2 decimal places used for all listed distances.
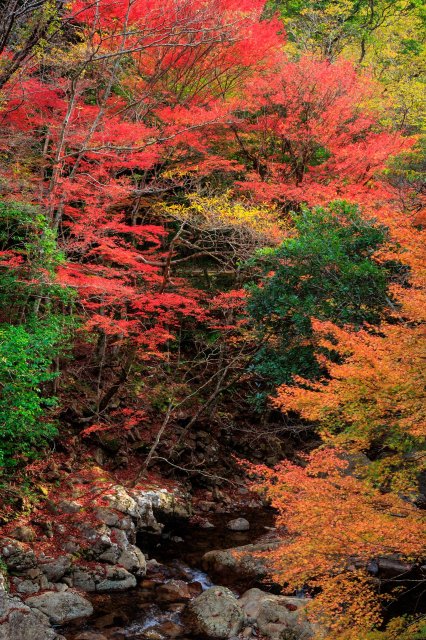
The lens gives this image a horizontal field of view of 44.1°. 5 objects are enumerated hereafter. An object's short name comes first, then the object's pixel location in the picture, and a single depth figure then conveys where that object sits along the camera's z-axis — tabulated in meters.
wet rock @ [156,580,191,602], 9.62
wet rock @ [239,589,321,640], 8.50
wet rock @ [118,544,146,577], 10.22
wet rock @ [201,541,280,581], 10.67
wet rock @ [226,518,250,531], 13.04
